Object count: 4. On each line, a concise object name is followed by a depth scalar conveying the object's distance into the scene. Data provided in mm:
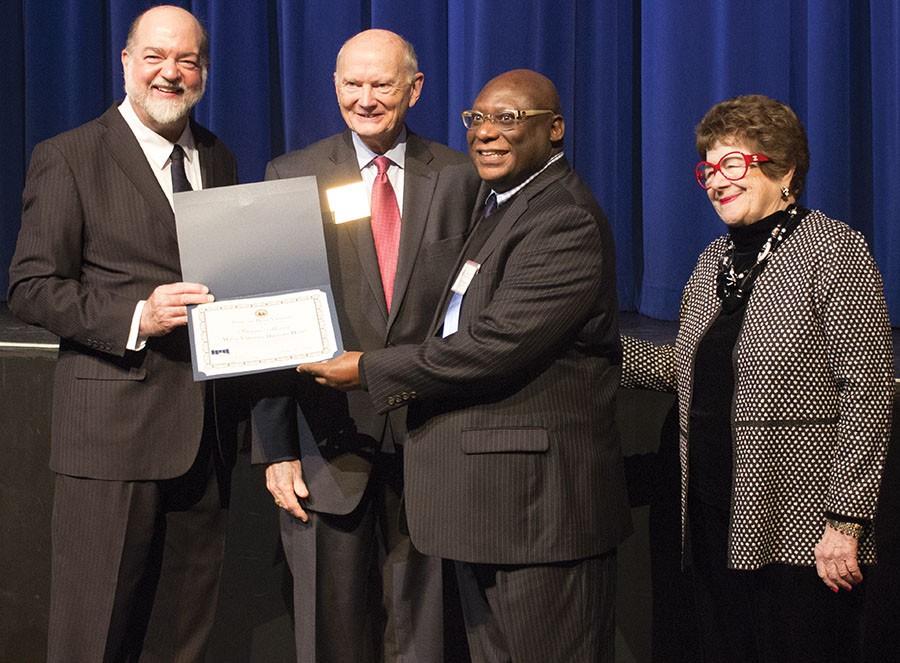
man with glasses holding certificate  2029
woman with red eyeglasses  2020
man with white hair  2338
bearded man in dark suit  2277
